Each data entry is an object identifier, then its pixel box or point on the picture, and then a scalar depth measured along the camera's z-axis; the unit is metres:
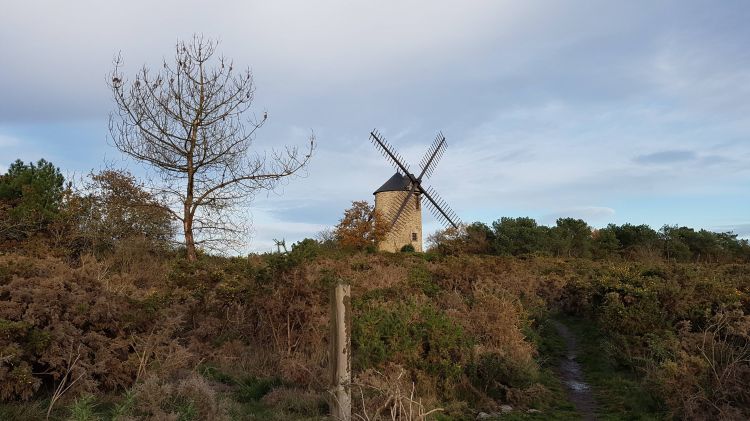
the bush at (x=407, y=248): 42.38
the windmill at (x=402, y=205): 43.97
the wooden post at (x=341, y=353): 6.77
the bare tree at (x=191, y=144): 16.77
